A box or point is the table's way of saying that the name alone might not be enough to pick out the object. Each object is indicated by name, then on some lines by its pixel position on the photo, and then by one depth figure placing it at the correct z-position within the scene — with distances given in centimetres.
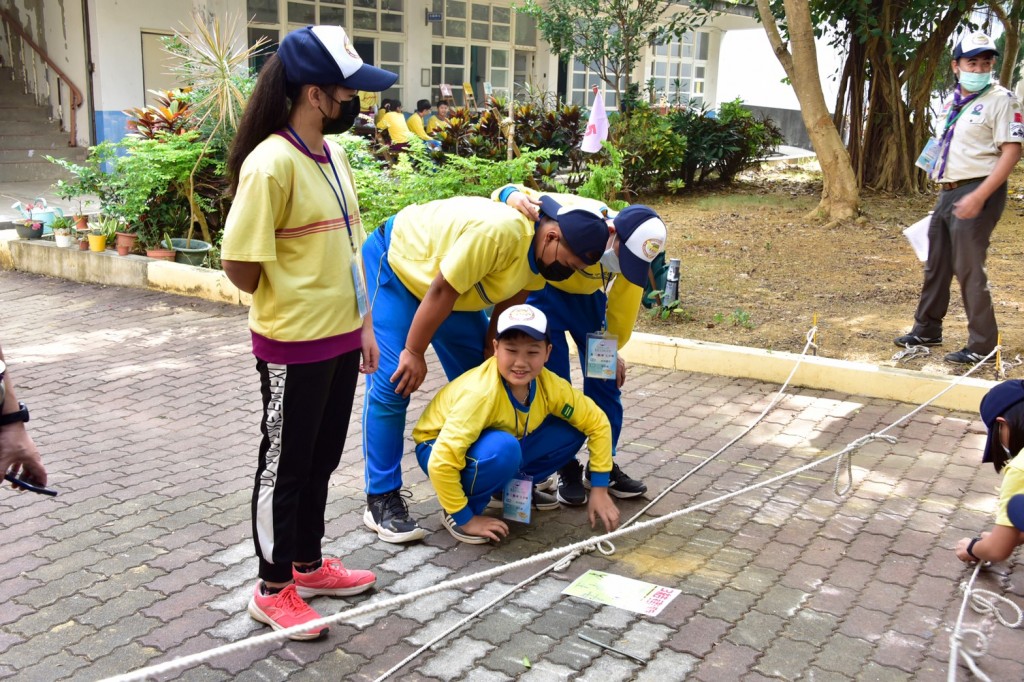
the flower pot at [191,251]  882
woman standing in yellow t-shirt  287
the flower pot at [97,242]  904
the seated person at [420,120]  1552
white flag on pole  777
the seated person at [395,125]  1427
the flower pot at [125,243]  891
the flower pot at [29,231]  957
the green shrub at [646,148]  1255
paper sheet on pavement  348
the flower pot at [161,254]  885
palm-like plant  829
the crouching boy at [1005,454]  344
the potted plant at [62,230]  925
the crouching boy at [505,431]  375
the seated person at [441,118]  1165
